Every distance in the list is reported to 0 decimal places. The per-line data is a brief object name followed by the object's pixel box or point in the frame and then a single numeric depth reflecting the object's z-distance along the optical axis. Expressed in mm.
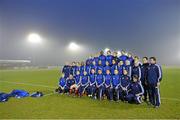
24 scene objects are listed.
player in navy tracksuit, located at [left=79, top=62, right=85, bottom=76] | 5121
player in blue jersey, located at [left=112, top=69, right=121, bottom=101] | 4422
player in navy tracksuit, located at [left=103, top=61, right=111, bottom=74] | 4725
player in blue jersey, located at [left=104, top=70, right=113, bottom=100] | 4498
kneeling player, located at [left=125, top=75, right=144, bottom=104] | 4122
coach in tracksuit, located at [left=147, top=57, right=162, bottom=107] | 3894
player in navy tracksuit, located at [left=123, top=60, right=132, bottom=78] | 4398
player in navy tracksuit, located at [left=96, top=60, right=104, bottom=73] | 4828
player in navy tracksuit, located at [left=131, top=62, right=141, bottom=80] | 4196
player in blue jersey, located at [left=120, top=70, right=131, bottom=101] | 4363
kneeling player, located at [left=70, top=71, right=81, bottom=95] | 5034
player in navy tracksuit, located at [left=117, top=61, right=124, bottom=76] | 4557
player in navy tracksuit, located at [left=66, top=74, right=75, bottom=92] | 5214
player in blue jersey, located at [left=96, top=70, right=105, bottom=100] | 4628
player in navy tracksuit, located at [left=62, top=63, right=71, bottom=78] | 5368
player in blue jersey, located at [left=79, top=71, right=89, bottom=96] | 4955
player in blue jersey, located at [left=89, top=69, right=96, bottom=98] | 4786
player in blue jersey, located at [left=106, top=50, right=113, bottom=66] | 4829
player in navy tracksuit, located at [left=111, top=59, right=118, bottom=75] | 4634
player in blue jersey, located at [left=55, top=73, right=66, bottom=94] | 5282
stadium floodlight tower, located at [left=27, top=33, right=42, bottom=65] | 20507
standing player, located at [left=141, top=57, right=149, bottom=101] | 4101
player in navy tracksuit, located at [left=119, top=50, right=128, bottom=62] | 4654
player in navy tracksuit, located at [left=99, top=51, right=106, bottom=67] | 4893
